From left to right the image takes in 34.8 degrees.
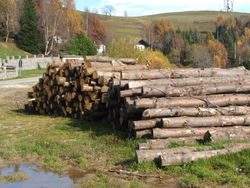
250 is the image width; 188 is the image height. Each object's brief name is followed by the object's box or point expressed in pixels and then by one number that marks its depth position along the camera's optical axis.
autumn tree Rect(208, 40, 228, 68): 103.00
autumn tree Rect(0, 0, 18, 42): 75.31
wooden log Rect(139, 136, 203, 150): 8.41
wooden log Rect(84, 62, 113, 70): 14.08
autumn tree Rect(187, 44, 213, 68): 94.70
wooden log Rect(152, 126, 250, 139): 9.03
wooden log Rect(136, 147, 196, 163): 7.64
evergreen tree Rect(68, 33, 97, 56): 66.94
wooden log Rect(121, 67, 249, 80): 11.98
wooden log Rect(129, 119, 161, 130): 9.48
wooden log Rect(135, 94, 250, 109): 9.77
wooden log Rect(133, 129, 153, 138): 9.44
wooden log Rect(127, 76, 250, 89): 10.88
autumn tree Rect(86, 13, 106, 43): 104.66
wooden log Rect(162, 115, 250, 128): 9.20
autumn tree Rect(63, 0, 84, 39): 88.31
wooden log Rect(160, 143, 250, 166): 7.39
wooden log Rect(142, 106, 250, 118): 9.51
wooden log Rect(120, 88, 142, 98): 10.59
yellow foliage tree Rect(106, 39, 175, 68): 43.16
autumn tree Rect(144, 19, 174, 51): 115.94
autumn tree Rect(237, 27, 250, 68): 107.81
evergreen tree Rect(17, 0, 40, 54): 72.44
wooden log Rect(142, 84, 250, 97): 10.20
